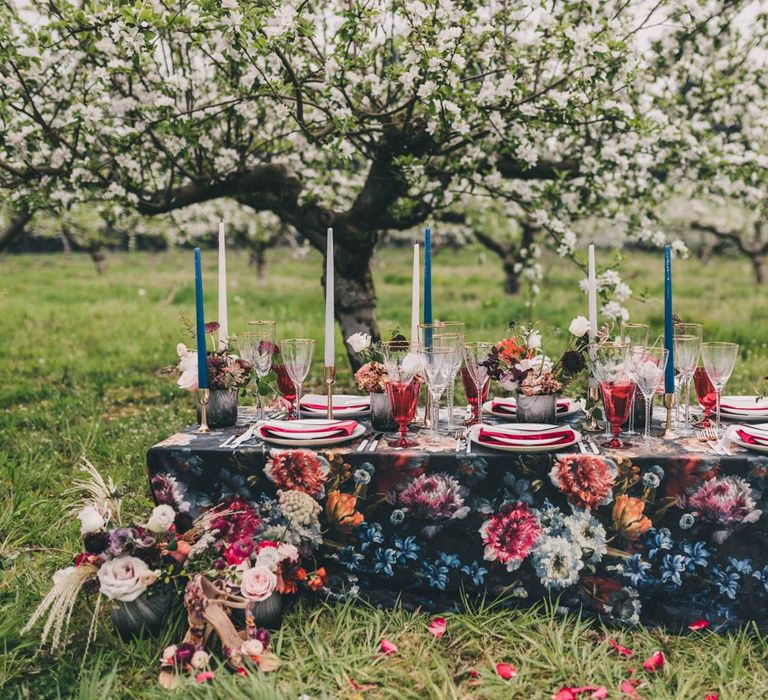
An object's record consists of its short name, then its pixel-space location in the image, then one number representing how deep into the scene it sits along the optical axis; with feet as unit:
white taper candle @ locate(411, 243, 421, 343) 11.39
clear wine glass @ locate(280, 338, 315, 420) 11.22
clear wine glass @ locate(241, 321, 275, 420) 11.59
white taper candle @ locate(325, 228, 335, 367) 10.75
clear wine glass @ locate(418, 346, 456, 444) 10.41
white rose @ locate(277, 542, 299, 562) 10.68
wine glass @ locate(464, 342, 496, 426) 10.98
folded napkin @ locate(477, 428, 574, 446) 10.18
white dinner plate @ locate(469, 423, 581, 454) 10.14
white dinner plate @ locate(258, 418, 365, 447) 10.66
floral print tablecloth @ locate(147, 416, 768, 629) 10.19
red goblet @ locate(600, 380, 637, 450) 10.26
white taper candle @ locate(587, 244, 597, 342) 11.10
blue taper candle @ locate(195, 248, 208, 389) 10.89
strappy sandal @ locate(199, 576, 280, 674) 9.91
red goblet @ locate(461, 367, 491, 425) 11.36
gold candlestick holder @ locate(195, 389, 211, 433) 11.53
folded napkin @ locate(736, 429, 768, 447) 9.97
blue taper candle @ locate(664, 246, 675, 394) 10.47
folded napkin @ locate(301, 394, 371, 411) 12.46
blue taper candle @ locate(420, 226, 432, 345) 11.54
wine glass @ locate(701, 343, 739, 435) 10.46
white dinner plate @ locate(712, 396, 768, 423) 11.60
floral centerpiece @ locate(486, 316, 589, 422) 10.96
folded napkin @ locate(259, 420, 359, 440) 10.70
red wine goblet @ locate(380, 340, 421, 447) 10.55
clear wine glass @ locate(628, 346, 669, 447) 10.27
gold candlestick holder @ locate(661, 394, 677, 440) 10.66
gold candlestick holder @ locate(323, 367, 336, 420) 10.93
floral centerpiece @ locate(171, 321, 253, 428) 11.55
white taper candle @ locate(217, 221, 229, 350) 11.34
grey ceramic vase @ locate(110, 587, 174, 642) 10.50
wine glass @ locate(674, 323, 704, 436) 10.71
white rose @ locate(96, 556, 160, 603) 10.05
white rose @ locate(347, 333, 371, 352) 11.20
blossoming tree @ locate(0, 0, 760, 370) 14.73
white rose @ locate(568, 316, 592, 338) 10.94
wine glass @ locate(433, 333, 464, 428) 10.70
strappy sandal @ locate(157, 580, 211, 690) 9.70
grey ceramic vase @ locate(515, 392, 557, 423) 11.26
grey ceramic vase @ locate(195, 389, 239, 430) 11.77
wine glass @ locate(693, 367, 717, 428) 11.15
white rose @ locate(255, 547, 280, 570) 10.55
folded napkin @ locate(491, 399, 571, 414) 12.22
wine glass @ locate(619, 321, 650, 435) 11.02
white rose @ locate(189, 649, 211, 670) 9.78
